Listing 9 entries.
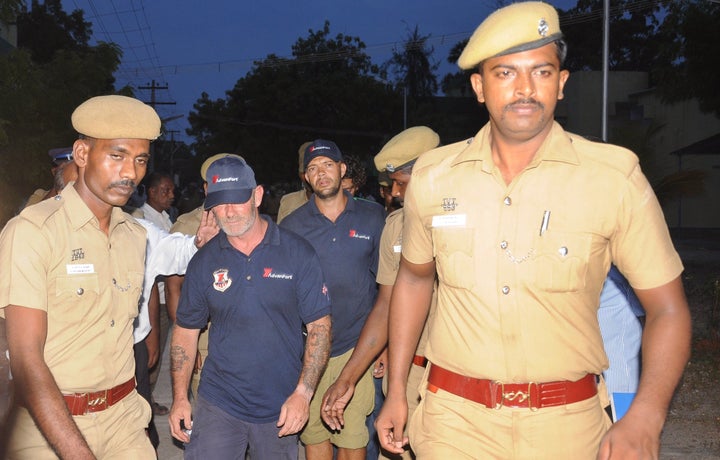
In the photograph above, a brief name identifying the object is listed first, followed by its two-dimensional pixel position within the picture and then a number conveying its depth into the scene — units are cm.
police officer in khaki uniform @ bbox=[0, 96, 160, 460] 355
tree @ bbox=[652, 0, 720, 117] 1543
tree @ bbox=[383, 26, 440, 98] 6550
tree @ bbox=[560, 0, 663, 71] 5581
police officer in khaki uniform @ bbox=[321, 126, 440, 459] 507
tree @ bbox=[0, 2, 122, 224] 1101
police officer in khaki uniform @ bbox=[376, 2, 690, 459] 312
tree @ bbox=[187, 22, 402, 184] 4969
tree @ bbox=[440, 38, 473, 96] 6269
